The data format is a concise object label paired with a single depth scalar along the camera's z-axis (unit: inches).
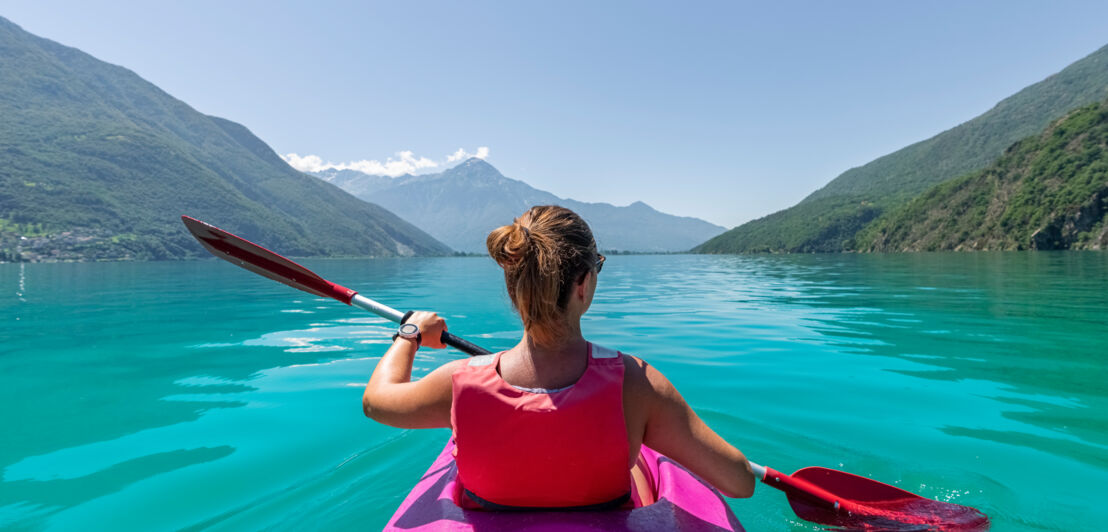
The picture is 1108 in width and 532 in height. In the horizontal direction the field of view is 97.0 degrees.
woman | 79.4
